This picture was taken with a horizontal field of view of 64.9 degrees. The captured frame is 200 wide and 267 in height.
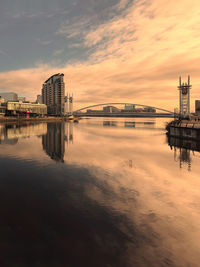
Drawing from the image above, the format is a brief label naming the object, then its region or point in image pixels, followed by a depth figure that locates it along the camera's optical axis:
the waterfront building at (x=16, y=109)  180.59
